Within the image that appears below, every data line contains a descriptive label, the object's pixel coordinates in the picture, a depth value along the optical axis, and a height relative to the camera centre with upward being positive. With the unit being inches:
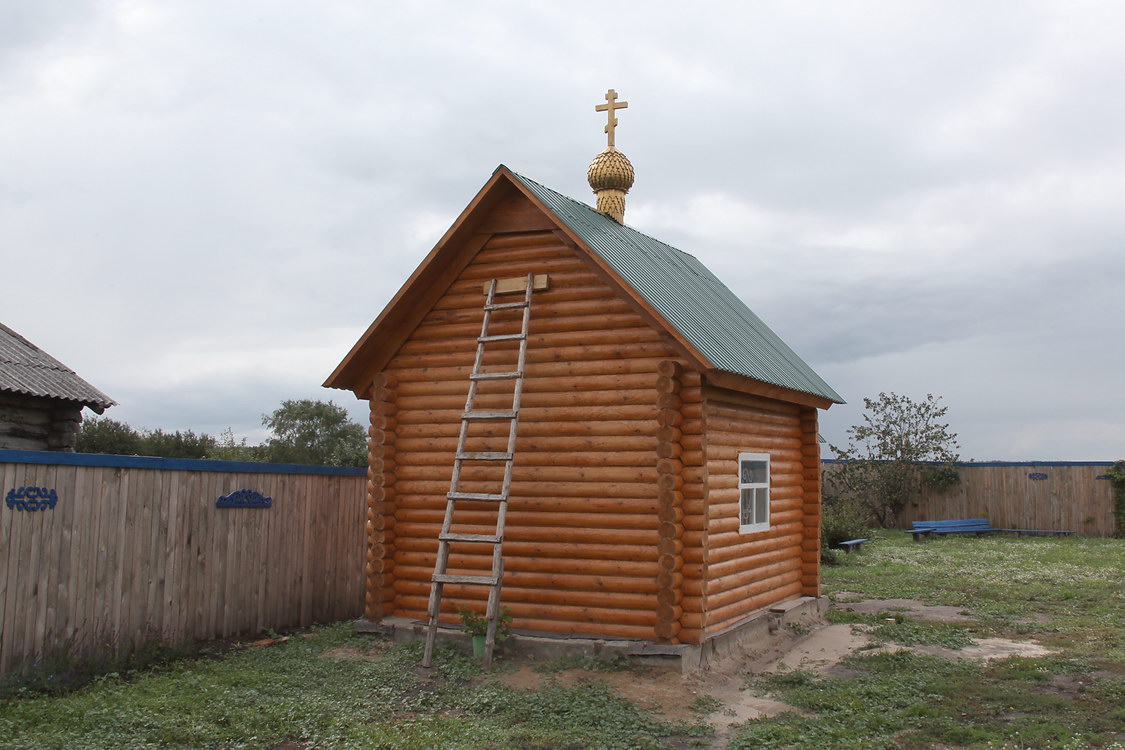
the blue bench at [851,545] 949.8 -67.9
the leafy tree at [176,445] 1333.7 +31.3
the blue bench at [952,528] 1143.8 -56.7
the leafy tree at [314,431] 1736.0 +72.8
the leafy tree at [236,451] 1446.9 +25.9
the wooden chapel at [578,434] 426.6 +20.4
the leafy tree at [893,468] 1259.8 +18.2
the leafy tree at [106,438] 1278.3 +36.6
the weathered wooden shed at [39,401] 634.2 +44.6
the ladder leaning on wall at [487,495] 409.7 -10.0
